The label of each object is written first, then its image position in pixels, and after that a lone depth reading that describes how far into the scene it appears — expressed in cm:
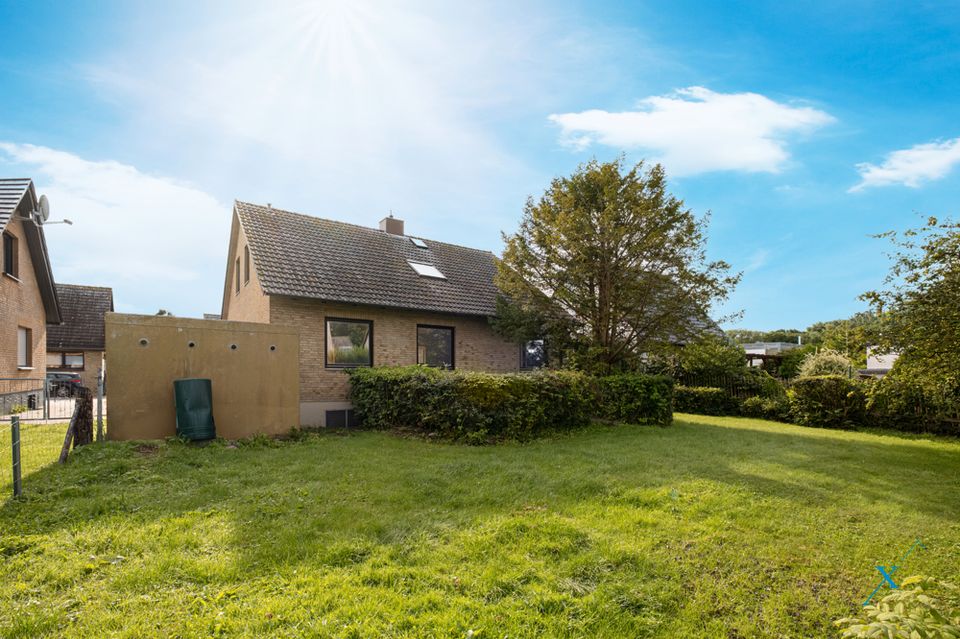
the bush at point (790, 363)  2265
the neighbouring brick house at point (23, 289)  1487
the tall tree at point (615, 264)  1352
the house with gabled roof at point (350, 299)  1303
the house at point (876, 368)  1986
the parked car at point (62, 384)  2019
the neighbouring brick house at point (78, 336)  2659
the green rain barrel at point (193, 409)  924
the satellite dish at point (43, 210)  1625
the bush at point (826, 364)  1764
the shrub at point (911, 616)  168
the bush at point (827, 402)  1349
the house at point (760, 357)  2150
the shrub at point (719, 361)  1555
